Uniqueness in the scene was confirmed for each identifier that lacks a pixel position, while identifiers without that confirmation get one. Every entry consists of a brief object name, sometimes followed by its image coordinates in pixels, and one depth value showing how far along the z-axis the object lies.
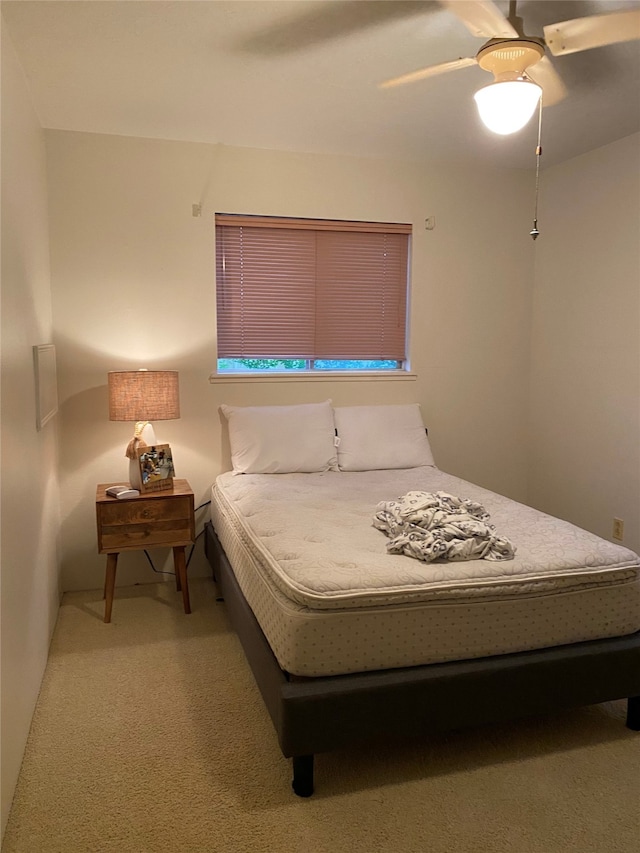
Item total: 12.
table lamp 3.15
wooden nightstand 3.03
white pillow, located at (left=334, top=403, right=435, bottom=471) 3.62
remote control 3.09
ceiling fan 1.79
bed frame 1.83
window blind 3.71
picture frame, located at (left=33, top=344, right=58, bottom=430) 2.57
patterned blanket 2.14
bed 1.87
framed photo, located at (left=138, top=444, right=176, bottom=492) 3.16
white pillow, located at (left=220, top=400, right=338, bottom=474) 3.46
